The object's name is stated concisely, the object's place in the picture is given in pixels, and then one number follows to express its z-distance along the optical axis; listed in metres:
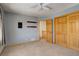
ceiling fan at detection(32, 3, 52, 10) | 2.23
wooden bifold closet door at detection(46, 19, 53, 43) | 3.87
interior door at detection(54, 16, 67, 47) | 3.07
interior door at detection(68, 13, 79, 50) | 2.54
